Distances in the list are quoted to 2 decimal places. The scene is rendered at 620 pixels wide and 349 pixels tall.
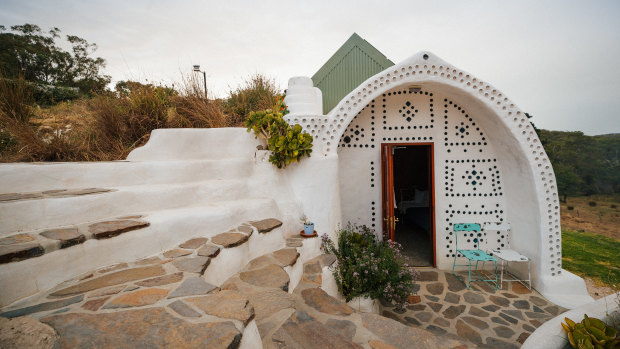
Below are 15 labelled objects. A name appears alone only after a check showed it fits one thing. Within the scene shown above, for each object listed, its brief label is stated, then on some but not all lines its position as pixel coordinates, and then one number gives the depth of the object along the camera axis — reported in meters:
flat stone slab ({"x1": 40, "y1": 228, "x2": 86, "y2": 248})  2.02
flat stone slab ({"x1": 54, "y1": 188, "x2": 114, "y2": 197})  2.60
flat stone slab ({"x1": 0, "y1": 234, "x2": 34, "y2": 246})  1.89
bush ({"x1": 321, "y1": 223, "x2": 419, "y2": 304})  3.88
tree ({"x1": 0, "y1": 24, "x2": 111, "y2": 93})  15.90
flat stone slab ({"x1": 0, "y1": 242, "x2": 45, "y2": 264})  1.71
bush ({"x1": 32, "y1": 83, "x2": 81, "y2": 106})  9.34
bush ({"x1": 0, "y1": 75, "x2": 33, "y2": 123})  4.71
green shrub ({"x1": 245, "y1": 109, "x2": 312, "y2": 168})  4.22
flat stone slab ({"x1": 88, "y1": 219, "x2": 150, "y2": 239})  2.24
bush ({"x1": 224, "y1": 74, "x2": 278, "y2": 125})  6.72
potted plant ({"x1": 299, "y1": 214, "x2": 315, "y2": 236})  4.06
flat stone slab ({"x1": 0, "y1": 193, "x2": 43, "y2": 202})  2.32
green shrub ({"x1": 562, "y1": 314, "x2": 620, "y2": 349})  2.44
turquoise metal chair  5.24
